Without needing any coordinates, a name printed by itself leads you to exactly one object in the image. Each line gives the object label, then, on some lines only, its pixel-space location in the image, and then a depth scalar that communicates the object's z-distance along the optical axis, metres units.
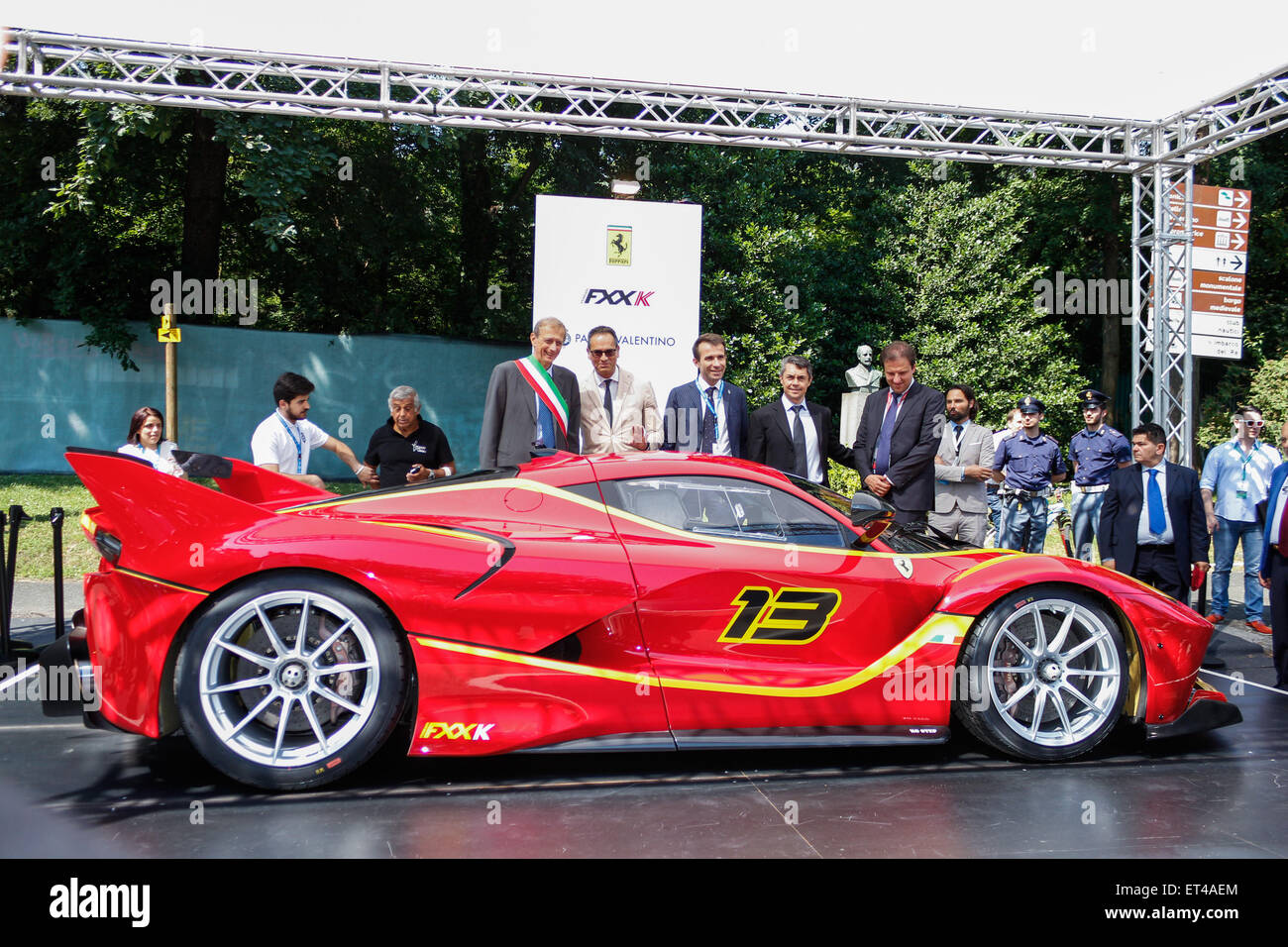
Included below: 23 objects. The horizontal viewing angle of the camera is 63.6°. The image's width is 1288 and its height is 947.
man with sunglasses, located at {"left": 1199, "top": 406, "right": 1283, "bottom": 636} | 8.57
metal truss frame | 8.30
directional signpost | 10.46
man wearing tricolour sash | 5.98
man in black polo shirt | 6.44
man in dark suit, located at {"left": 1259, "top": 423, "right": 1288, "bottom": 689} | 6.15
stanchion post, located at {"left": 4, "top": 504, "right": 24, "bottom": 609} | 6.14
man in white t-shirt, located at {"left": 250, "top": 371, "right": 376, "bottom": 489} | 5.92
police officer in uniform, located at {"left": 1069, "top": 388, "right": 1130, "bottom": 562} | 9.17
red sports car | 3.78
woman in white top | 6.31
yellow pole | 12.28
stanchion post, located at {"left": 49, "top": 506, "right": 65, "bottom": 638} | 6.17
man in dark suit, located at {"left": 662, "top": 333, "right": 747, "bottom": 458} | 6.47
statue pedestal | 17.29
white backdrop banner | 11.34
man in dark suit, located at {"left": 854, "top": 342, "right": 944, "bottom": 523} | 6.37
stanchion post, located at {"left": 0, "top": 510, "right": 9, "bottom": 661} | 5.98
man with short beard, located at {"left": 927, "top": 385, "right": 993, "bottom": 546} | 8.45
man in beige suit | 6.37
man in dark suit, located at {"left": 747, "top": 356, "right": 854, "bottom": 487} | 6.47
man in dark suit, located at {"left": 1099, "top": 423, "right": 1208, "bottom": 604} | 6.62
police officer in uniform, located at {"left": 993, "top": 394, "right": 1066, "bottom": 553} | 9.62
